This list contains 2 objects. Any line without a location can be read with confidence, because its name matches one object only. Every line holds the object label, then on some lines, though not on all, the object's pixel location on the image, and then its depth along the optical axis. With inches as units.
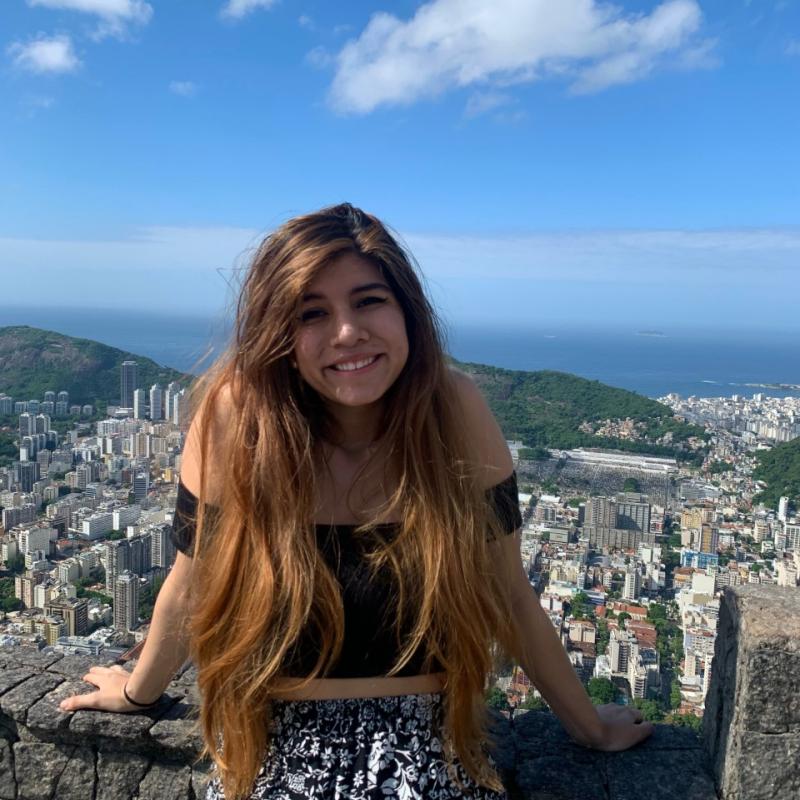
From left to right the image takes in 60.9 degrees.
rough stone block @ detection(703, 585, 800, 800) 54.8
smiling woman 56.9
